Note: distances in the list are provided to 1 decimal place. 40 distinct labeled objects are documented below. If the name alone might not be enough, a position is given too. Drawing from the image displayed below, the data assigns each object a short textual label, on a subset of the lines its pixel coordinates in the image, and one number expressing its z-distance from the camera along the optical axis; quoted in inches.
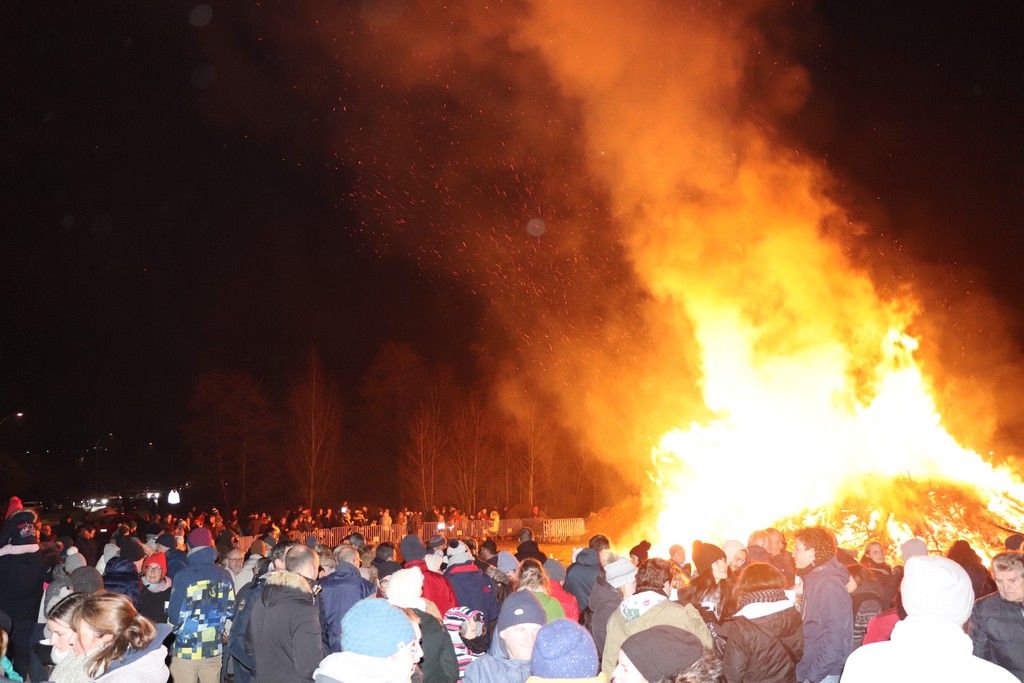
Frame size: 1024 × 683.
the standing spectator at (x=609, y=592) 242.4
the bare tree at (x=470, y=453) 1595.7
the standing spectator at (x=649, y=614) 195.6
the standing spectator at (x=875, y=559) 331.6
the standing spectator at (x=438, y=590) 271.4
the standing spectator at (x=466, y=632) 219.5
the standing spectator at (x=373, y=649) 143.0
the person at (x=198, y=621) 269.4
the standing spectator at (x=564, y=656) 134.6
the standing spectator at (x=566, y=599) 266.1
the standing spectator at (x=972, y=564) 313.7
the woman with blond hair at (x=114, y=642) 153.3
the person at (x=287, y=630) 210.8
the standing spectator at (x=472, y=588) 295.1
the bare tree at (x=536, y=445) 1631.4
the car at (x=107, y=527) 680.4
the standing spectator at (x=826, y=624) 243.3
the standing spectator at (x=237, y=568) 350.9
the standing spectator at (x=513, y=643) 162.9
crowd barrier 1058.7
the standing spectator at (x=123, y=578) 278.4
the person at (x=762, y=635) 197.0
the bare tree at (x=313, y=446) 1378.0
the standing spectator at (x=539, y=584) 234.4
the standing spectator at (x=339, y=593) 267.1
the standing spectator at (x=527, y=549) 365.1
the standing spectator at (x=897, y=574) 283.4
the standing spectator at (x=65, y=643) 154.6
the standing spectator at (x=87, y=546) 458.9
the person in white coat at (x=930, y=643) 103.3
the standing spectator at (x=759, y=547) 305.4
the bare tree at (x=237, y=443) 1462.8
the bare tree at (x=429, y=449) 1530.5
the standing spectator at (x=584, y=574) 323.6
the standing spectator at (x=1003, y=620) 202.4
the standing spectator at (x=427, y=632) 196.1
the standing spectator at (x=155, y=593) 292.2
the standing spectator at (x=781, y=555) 309.9
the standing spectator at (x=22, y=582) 332.2
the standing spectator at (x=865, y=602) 281.7
